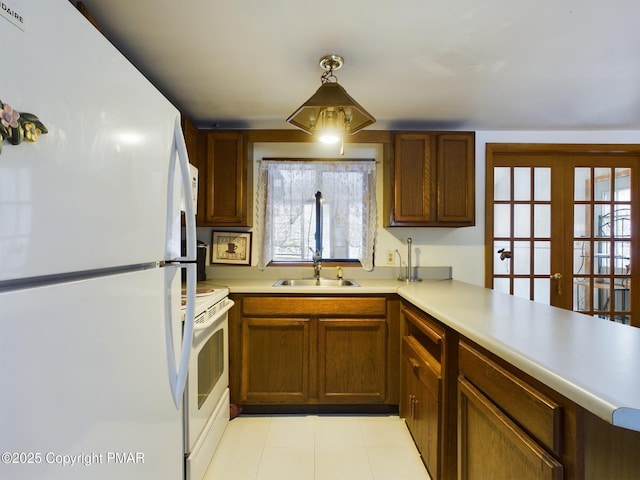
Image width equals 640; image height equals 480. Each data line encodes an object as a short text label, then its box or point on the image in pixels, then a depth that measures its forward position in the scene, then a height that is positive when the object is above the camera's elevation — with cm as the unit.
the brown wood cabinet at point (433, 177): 255 +53
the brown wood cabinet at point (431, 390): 144 -76
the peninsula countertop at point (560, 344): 69 -31
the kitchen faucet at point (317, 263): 271 -19
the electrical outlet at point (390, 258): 280 -14
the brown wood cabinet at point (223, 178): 254 +50
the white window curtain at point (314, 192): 277 +40
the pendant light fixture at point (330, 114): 158 +70
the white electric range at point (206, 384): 151 -80
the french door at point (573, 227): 280 +15
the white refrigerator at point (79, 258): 52 -4
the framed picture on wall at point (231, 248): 278 -7
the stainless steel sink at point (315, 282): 268 -35
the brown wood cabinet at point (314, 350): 227 -78
